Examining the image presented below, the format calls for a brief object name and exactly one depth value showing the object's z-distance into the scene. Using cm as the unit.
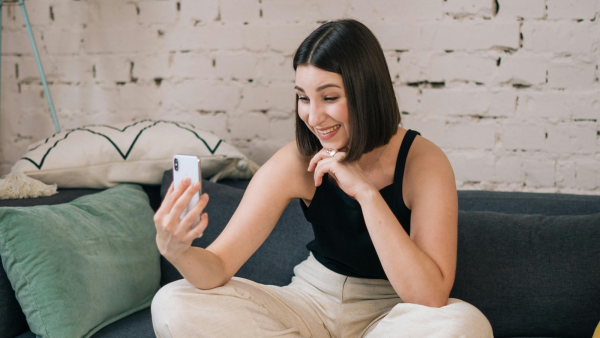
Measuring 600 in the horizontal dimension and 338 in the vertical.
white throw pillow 153
